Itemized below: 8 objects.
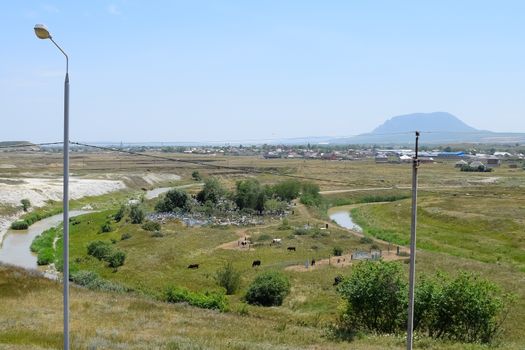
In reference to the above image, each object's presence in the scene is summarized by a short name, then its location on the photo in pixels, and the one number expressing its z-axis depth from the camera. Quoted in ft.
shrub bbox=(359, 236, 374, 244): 189.93
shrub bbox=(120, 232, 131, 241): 200.10
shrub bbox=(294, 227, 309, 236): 204.58
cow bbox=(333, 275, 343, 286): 131.10
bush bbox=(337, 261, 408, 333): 81.35
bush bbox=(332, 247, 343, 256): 169.27
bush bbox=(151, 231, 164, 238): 200.13
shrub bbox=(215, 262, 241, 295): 131.03
